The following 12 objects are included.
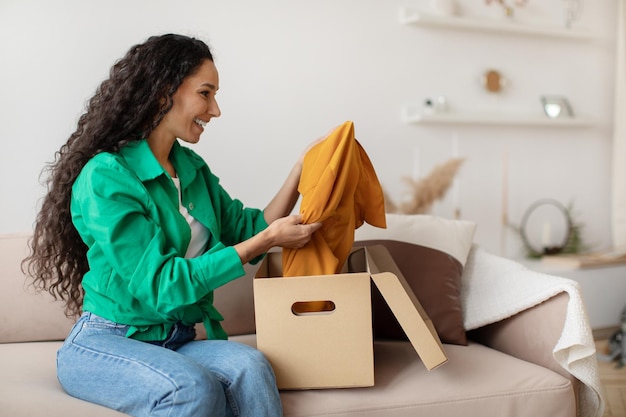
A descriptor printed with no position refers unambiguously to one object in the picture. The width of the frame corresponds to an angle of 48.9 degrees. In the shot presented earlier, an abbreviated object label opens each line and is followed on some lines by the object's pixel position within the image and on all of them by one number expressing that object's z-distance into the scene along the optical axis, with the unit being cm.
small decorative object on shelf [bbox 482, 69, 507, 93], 360
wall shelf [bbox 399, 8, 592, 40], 333
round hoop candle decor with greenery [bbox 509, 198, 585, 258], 375
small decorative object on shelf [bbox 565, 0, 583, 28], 381
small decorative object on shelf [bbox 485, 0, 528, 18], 360
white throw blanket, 181
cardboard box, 163
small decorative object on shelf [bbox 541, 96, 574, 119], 375
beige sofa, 168
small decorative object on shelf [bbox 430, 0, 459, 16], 338
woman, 155
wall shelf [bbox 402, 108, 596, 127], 339
